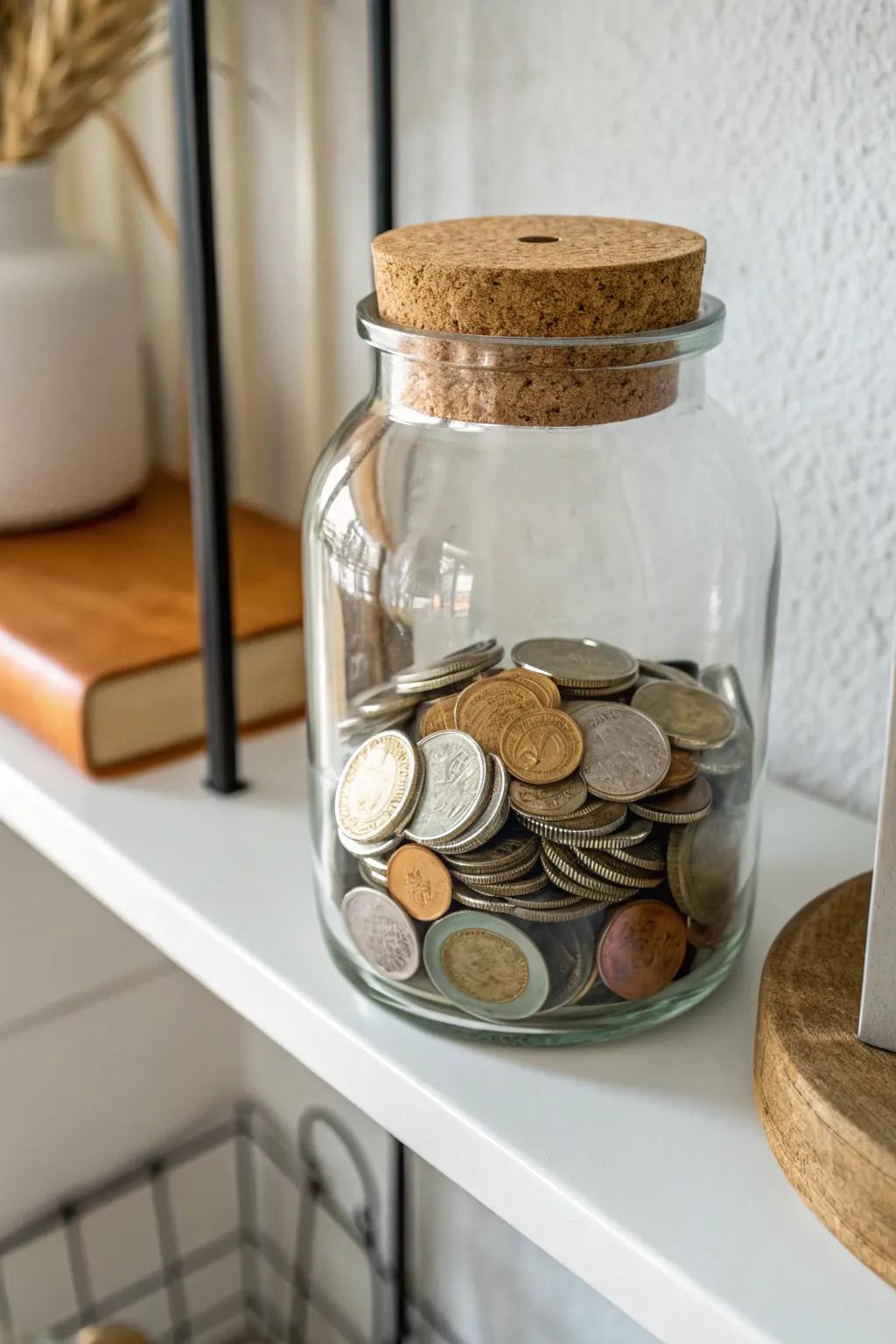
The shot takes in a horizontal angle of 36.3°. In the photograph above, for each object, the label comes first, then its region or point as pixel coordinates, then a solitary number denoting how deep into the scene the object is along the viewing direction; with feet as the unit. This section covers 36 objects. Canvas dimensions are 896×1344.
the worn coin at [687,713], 1.17
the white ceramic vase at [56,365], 1.95
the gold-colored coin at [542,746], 1.09
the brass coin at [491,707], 1.12
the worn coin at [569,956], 1.11
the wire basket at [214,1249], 2.60
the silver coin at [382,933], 1.16
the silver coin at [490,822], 1.08
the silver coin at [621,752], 1.10
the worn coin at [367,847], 1.14
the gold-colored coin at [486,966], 1.11
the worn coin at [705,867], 1.14
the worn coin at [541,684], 1.13
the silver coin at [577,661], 1.18
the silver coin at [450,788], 1.09
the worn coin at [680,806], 1.11
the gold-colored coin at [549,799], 1.09
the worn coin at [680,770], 1.13
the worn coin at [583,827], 1.08
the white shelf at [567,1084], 0.97
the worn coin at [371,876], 1.16
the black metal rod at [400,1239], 2.33
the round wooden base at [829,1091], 0.94
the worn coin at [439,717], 1.15
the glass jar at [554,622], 1.09
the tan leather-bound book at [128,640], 1.66
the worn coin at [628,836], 1.09
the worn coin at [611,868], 1.09
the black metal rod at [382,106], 1.57
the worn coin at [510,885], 1.09
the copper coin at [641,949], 1.12
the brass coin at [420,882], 1.11
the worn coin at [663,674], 1.26
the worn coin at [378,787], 1.13
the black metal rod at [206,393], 1.40
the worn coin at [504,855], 1.09
